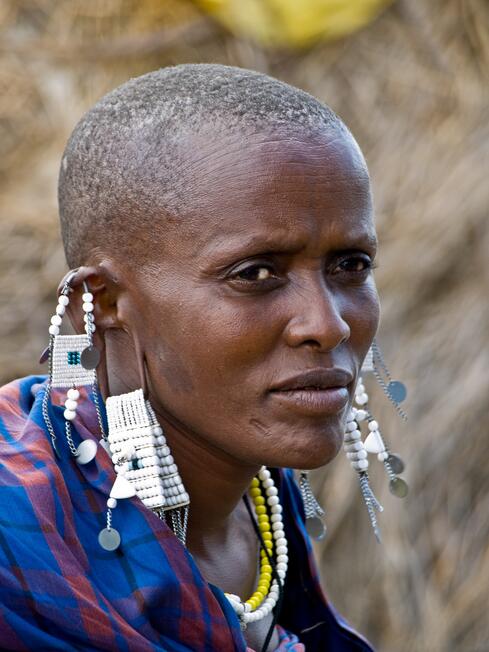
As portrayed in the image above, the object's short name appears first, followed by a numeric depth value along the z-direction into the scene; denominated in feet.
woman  7.41
